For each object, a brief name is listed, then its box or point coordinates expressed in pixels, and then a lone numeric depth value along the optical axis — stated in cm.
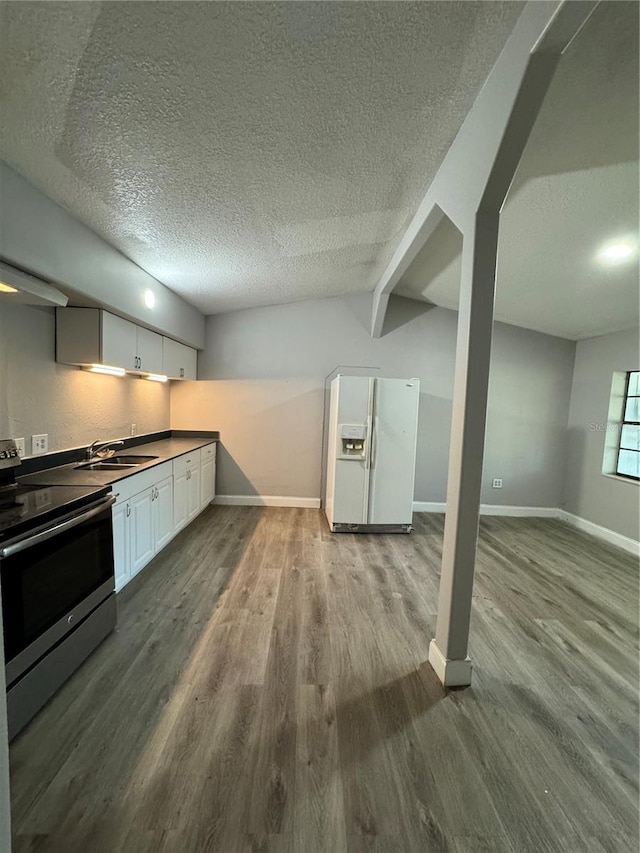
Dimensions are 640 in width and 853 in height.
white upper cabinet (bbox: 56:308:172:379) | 251
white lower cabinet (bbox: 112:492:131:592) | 238
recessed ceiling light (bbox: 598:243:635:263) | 252
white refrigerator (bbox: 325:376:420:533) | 383
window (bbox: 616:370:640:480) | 395
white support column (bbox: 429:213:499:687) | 169
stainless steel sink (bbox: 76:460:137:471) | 267
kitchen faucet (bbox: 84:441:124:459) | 287
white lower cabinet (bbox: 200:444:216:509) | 423
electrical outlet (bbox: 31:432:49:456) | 236
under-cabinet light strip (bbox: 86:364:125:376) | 278
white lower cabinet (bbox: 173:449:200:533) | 343
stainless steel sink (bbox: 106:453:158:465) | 303
